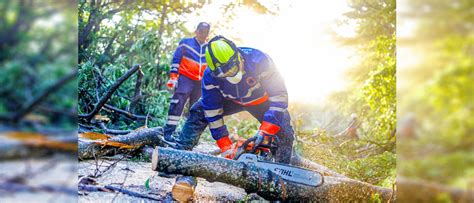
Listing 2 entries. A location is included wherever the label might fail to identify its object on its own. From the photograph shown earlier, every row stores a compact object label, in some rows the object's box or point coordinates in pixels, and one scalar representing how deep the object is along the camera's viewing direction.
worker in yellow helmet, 3.43
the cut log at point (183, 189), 3.27
